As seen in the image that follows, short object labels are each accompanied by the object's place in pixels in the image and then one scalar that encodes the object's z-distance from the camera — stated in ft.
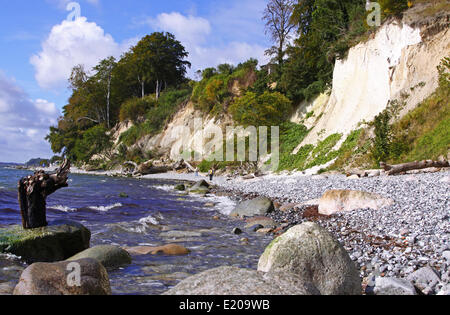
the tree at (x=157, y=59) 187.93
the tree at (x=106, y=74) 187.11
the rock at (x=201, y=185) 68.60
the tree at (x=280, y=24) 120.47
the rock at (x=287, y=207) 35.42
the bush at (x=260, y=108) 96.07
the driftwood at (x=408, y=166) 41.97
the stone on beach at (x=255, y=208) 35.61
